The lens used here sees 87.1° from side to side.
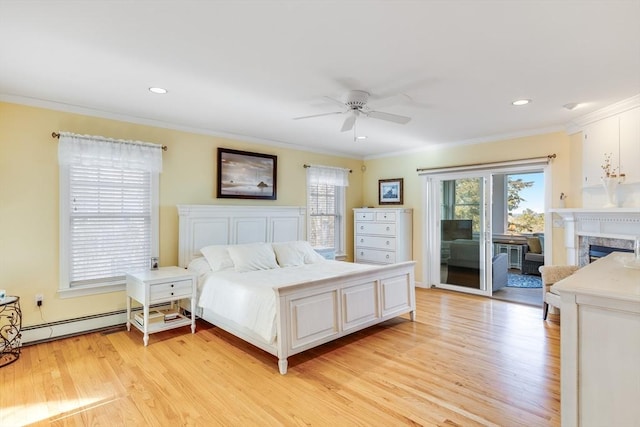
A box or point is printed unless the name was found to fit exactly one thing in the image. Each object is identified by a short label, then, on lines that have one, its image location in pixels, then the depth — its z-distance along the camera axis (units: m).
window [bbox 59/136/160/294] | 3.56
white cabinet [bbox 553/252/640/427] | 1.31
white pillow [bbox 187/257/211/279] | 3.95
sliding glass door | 5.31
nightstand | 3.41
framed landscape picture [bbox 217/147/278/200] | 4.74
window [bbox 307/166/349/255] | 5.88
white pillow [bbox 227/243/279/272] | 4.05
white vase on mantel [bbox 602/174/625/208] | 3.64
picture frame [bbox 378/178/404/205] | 6.16
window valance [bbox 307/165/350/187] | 5.81
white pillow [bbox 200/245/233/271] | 3.99
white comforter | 2.94
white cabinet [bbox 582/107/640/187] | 3.48
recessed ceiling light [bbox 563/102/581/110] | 3.46
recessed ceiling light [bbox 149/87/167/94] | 3.06
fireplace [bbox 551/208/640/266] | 3.50
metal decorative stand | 3.17
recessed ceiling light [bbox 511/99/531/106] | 3.36
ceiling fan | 3.05
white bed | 2.91
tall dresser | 5.73
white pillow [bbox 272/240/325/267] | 4.52
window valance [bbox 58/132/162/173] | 3.49
